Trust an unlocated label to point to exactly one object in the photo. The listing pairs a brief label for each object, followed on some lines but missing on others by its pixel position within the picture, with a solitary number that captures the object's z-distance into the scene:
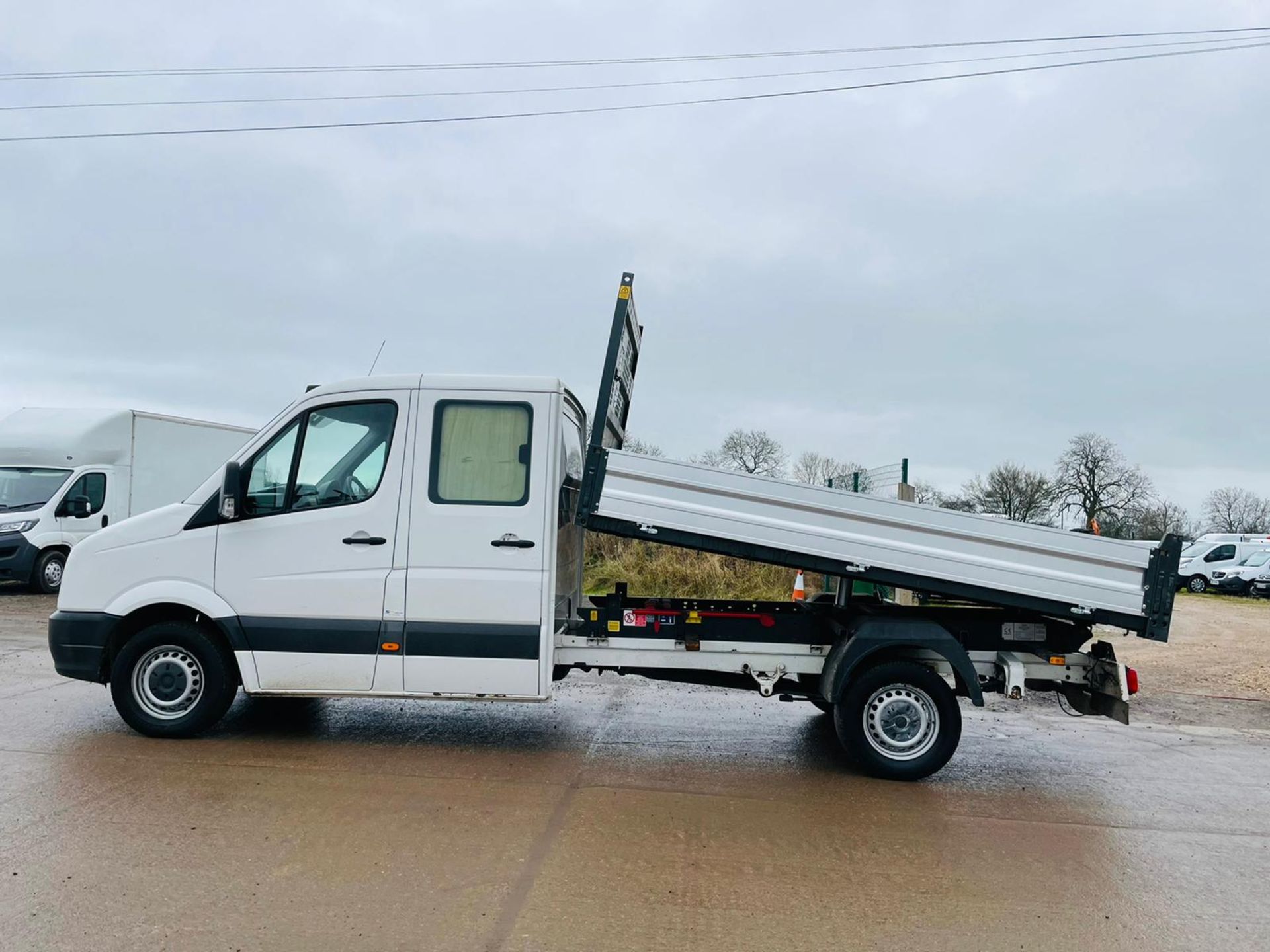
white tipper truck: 6.03
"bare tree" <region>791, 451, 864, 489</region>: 28.48
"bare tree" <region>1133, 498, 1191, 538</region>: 54.00
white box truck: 16.14
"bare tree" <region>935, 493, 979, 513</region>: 31.58
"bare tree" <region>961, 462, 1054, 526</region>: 47.50
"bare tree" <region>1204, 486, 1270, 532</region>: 71.38
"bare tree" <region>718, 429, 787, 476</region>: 32.56
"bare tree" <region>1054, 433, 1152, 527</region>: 54.81
